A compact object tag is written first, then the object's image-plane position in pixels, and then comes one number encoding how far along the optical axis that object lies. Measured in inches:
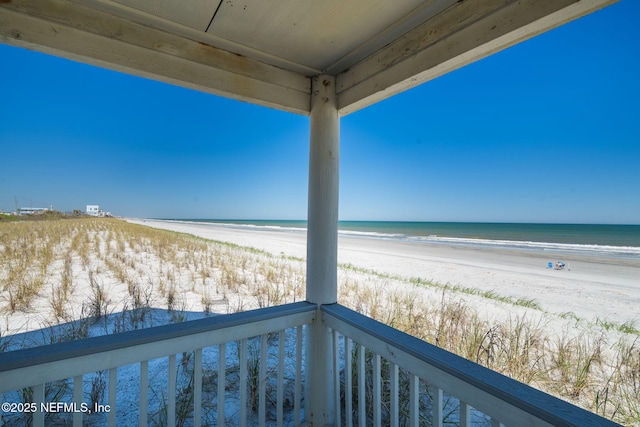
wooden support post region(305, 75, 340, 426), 61.6
